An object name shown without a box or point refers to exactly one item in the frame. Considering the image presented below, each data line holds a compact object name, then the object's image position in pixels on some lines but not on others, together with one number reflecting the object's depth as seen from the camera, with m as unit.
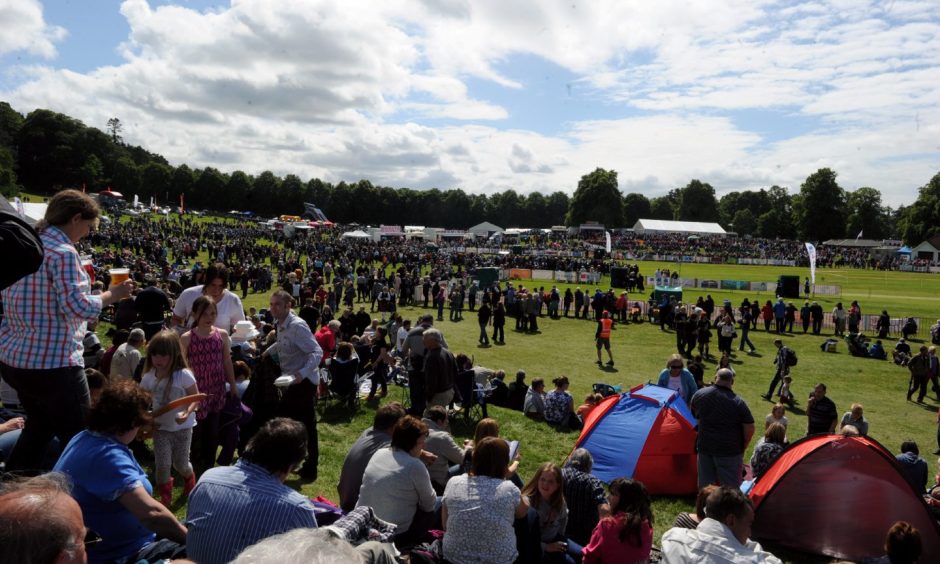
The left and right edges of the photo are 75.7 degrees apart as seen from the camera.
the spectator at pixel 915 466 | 7.57
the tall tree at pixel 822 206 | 92.62
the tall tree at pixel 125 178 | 97.44
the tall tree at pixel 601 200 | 103.56
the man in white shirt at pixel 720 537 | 3.92
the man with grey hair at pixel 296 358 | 5.72
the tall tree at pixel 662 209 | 132.38
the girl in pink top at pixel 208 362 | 5.26
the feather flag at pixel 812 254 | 27.44
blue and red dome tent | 8.05
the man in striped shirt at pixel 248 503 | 2.89
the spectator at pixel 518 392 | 11.80
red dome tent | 6.34
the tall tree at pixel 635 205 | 126.69
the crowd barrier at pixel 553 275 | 38.28
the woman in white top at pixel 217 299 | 5.74
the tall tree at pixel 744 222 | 126.50
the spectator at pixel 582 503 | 5.25
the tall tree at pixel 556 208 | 127.56
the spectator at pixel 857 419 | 9.12
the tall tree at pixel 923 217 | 79.19
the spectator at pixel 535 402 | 10.88
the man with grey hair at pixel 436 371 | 8.39
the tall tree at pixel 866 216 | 100.62
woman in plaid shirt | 3.48
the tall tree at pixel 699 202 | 122.62
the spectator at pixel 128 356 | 7.34
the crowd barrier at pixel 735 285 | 35.75
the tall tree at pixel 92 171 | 82.88
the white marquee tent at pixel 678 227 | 84.38
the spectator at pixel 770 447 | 7.57
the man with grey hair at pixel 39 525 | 1.54
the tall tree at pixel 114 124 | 138.20
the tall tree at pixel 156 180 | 101.56
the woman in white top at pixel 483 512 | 3.91
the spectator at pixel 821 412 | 9.96
